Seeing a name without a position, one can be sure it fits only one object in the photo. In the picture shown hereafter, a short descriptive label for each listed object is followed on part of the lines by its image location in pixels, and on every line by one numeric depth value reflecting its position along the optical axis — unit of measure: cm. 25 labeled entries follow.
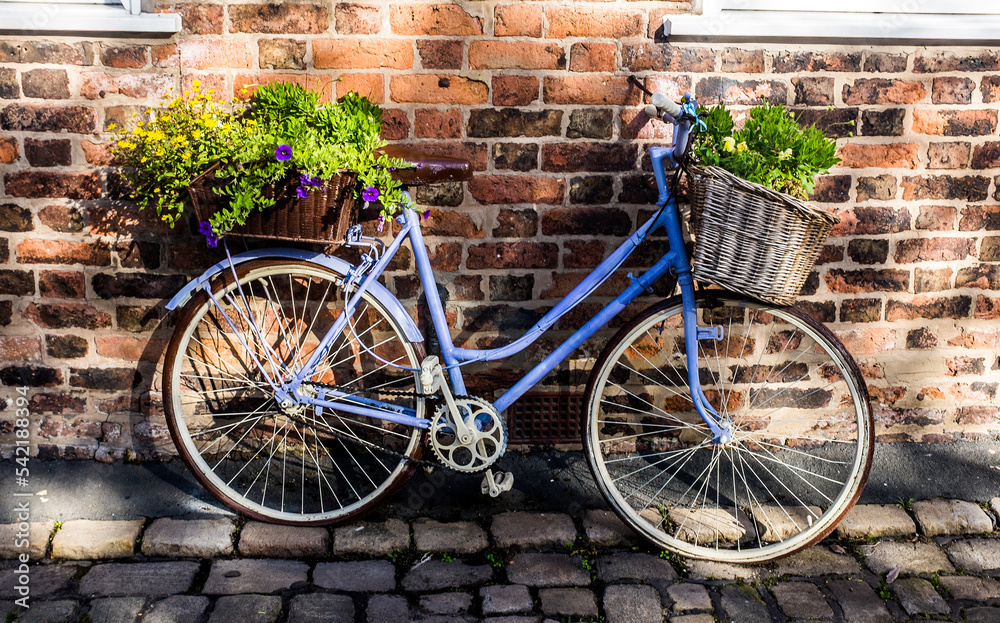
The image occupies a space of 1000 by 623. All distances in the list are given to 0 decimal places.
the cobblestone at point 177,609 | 243
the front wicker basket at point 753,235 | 235
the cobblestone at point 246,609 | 243
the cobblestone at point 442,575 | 264
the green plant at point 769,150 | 245
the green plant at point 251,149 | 247
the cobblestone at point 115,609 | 243
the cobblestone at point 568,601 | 251
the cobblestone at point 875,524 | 295
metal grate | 331
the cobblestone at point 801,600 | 252
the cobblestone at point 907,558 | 277
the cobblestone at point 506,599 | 252
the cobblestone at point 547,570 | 266
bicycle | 277
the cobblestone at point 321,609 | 245
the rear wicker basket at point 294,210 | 252
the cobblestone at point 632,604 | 249
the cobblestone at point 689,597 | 255
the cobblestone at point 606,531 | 289
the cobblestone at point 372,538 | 282
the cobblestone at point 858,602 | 251
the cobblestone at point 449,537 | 283
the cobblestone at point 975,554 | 279
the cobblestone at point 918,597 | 255
